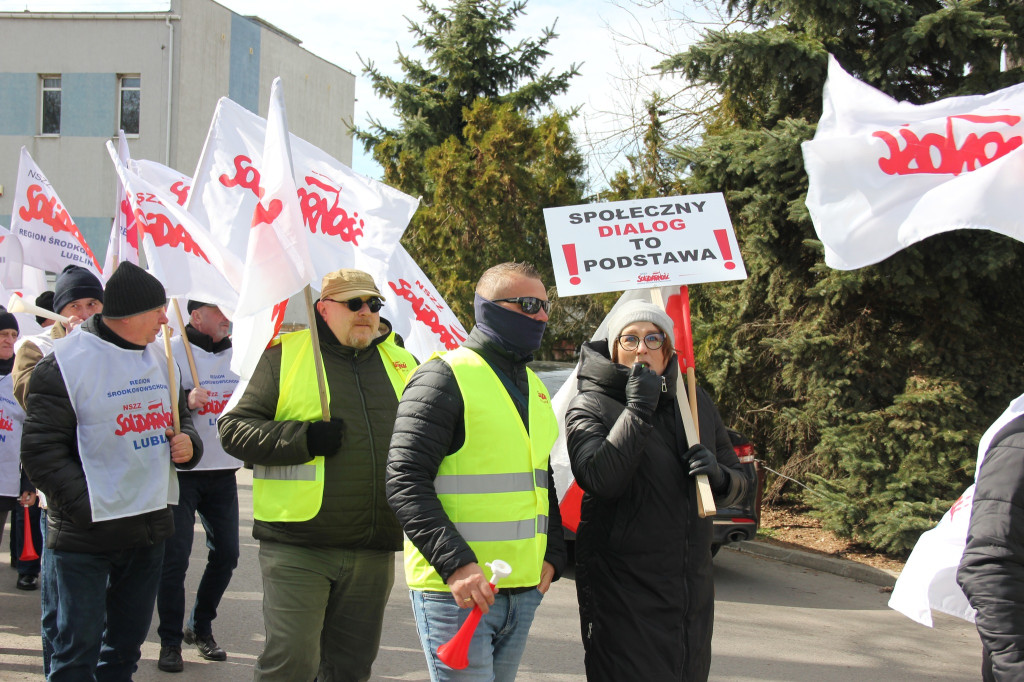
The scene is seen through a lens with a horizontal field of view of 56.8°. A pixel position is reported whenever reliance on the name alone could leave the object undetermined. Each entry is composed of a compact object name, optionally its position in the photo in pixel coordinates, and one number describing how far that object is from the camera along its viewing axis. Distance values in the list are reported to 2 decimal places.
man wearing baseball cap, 3.54
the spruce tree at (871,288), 8.08
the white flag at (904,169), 3.17
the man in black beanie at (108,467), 3.94
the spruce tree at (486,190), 13.20
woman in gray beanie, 3.28
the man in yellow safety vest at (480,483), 2.96
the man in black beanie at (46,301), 7.19
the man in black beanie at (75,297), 5.80
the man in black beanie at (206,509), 5.08
